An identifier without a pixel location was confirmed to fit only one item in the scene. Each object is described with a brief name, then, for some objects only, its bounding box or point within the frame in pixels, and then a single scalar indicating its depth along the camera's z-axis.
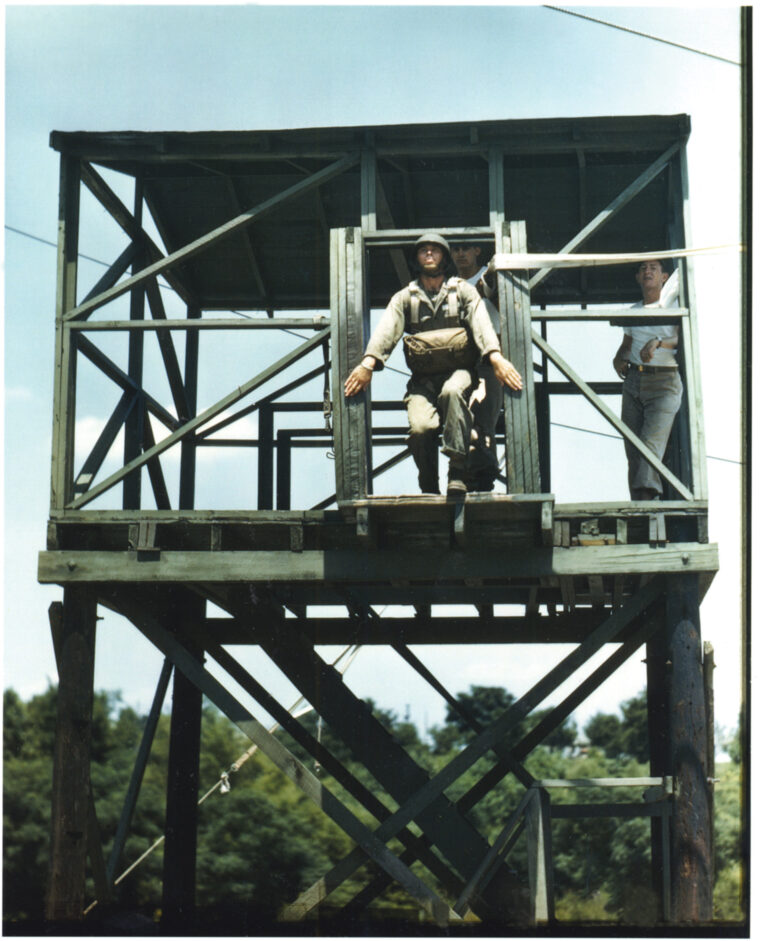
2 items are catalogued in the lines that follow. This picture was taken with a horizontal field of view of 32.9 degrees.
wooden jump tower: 10.23
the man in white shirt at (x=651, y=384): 11.01
